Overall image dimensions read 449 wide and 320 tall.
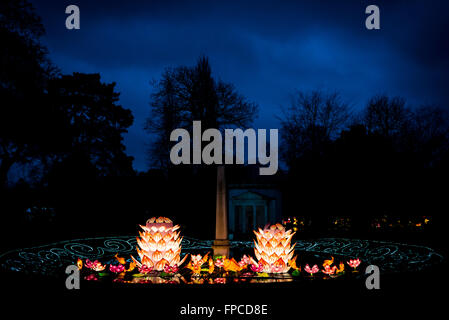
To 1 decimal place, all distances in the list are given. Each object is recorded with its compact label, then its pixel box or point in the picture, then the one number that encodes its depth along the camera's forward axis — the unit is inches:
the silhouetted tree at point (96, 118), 873.5
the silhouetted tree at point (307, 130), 961.5
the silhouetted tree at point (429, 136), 958.4
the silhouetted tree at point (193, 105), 873.5
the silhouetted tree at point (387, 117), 1019.9
